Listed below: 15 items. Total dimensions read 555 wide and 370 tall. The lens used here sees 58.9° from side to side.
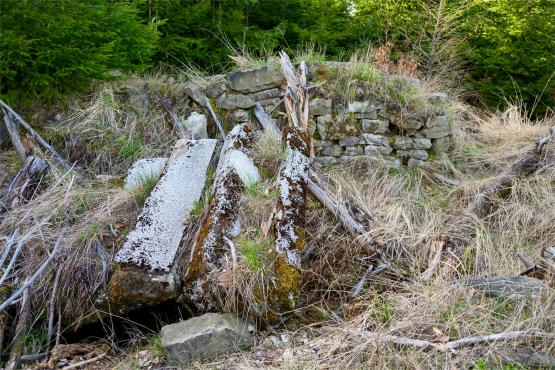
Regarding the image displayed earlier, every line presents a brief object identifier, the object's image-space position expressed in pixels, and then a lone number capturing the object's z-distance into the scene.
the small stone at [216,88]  5.53
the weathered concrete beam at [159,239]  3.15
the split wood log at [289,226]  3.09
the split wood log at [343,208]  3.70
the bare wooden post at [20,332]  2.92
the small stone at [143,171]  4.19
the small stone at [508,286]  2.90
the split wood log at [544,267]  3.00
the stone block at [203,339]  2.79
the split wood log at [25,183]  4.16
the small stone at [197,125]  5.40
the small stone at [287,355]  2.74
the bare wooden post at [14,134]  4.75
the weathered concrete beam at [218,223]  3.10
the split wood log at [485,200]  3.85
